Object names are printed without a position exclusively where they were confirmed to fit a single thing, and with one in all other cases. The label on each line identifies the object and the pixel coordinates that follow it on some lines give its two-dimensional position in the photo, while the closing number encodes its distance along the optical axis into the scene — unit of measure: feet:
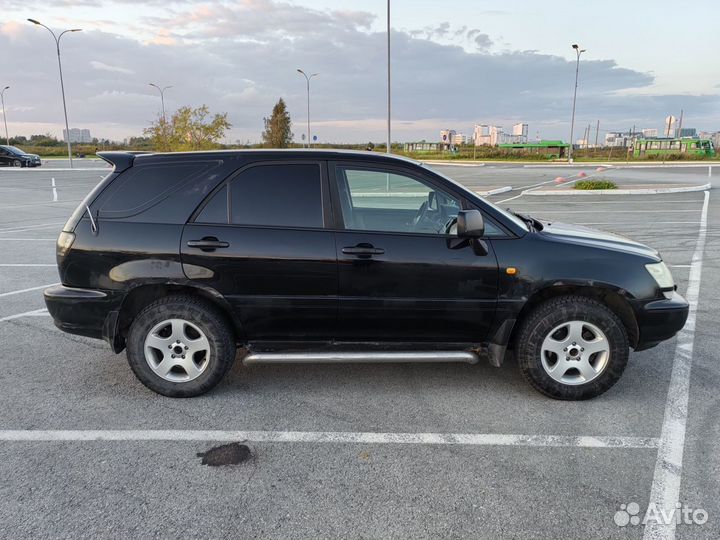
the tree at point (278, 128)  189.47
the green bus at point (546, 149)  200.40
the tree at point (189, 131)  133.18
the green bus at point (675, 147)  169.58
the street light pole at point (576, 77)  146.81
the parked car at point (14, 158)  129.39
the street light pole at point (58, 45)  120.16
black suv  12.14
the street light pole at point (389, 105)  71.02
